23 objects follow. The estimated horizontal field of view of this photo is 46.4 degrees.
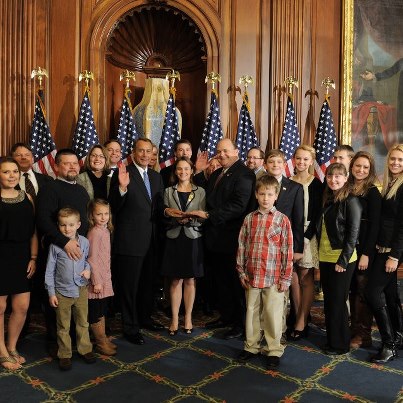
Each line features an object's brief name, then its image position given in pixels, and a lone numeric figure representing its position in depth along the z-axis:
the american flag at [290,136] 6.43
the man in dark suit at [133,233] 4.00
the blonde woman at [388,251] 3.59
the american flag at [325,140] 6.46
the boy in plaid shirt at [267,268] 3.53
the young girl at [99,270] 3.66
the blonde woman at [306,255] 4.15
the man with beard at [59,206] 3.48
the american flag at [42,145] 6.02
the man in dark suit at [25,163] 4.24
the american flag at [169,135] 6.12
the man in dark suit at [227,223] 4.10
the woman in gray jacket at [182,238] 4.16
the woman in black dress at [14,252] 3.41
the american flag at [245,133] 6.38
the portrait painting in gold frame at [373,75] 6.81
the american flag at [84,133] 6.10
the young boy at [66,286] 3.44
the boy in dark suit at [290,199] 3.94
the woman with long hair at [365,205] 3.69
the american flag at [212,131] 6.27
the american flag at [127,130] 6.30
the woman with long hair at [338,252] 3.64
